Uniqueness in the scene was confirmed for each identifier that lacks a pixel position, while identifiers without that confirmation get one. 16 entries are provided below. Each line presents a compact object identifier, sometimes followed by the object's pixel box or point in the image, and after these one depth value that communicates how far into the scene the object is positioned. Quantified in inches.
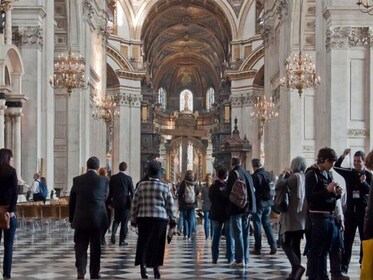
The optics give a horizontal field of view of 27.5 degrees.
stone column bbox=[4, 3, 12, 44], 718.8
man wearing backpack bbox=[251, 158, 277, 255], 522.6
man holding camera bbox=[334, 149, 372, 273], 385.4
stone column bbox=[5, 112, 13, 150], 767.7
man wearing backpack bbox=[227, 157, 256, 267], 458.9
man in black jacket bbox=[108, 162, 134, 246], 583.2
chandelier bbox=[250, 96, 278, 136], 1316.4
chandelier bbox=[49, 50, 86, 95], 901.8
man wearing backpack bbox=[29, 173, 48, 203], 745.6
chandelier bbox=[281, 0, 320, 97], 896.3
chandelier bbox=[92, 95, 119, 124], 1325.0
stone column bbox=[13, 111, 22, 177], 769.4
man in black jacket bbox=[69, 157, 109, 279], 364.2
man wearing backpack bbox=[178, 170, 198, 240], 686.5
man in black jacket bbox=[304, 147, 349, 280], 334.0
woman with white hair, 378.9
